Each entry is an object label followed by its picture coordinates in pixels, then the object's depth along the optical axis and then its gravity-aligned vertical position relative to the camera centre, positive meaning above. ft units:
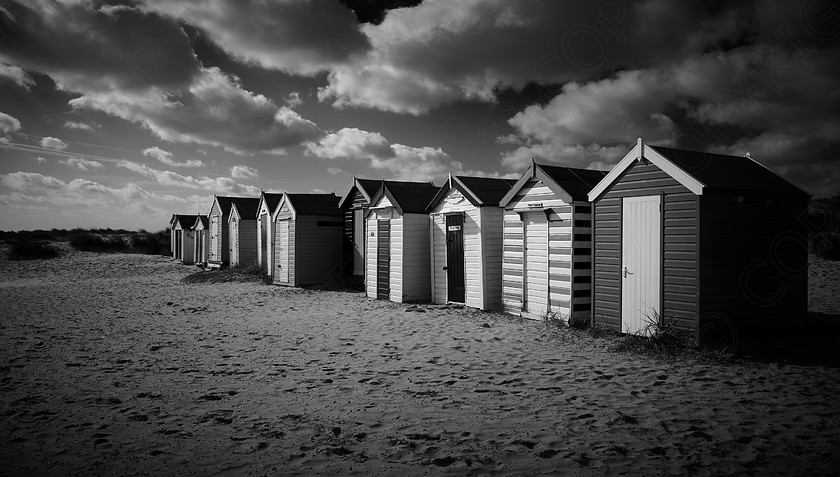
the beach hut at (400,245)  51.11 -0.91
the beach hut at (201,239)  108.99 -0.29
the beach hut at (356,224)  64.13 +1.77
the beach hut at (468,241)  43.88 -0.47
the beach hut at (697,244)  28.37 -0.61
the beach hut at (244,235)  87.92 +0.45
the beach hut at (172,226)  134.51 +3.17
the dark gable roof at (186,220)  127.03 +4.66
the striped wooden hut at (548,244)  35.63 -0.64
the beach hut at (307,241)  67.51 -0.53
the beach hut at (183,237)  122.42 +0.21
